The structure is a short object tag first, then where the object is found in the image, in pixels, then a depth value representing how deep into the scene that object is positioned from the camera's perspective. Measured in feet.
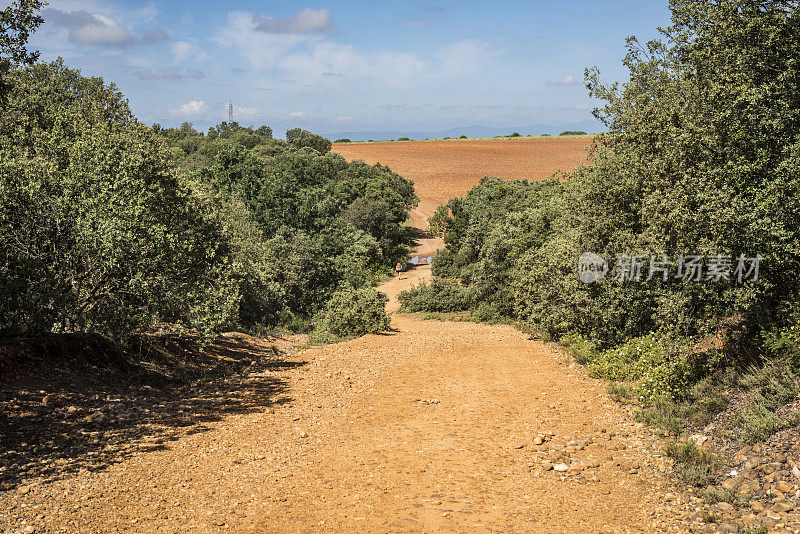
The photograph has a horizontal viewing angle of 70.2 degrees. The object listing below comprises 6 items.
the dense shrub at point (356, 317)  61.76
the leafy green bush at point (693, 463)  22.35
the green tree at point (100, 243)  32.35
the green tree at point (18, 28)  31.42
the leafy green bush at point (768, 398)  23.66
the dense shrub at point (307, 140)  259.35
